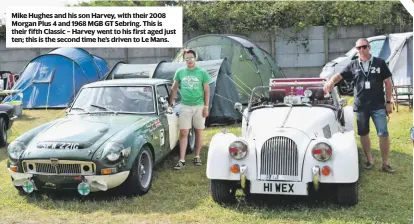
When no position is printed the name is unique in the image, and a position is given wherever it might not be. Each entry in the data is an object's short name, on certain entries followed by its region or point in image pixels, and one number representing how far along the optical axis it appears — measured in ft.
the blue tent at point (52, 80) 42.83
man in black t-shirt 19.39
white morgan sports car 14.88
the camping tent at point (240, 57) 36.60
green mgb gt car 16.37
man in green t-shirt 21.59
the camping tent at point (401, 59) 39.63
